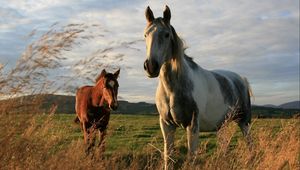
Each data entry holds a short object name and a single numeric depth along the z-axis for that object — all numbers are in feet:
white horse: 19.60
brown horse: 33.63
